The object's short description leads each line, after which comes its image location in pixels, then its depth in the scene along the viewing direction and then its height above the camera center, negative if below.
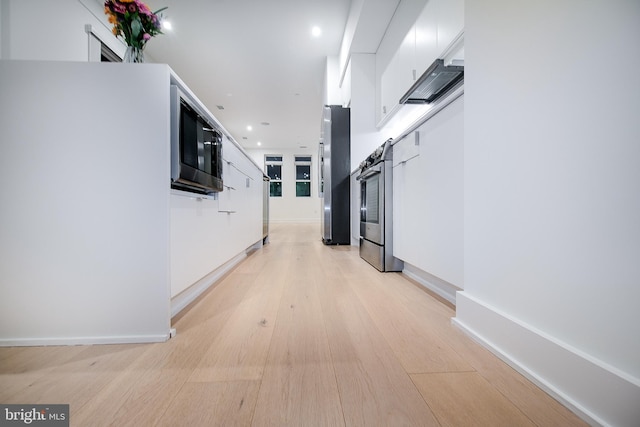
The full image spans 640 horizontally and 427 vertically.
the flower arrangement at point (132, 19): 1.08 +0.83
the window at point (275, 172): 9.82 +1.40
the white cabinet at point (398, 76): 2.27 +1.36
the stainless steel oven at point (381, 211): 1.93 -0.02
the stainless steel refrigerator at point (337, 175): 3.54 +0.46
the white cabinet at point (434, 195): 1.16 +0.07
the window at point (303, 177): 9.92 +1.22
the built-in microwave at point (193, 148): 1.01 +0.28
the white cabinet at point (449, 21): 1.54 +1.22
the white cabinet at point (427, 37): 1.84 +1.34
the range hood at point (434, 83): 1.71 +0.95
